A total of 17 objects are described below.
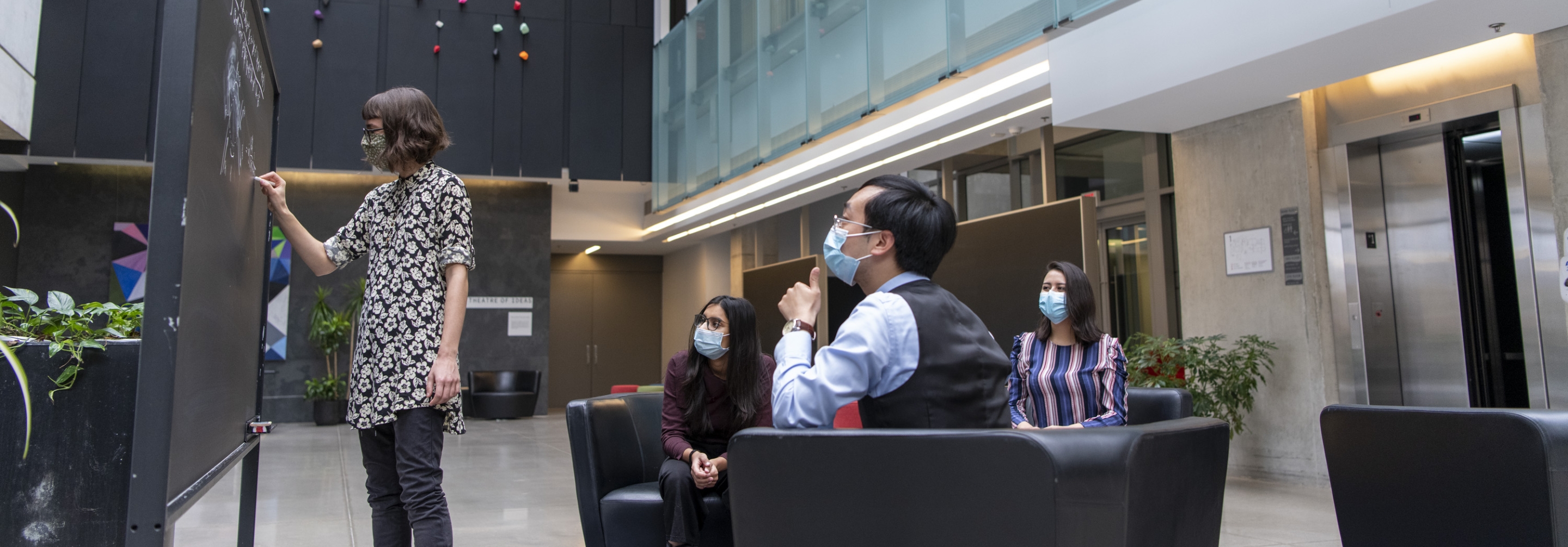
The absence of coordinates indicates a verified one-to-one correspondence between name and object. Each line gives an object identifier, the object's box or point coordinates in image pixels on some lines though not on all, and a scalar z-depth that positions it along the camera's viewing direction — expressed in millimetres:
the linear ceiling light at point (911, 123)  6098
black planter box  1729
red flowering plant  5379
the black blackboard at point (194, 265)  1289
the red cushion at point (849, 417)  4408
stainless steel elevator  5086
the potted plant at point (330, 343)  11547
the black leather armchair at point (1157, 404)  2803
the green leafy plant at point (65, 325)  1729
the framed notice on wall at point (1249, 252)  5586
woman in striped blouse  3309
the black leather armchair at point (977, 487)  1202
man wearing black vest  1492
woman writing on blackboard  2131
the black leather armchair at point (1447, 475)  1693
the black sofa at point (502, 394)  12234
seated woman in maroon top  3049
